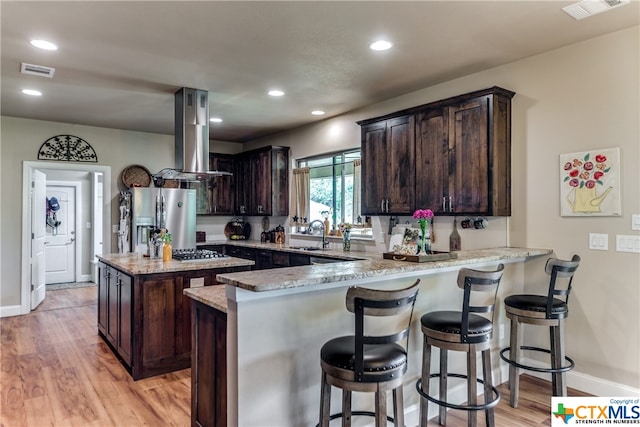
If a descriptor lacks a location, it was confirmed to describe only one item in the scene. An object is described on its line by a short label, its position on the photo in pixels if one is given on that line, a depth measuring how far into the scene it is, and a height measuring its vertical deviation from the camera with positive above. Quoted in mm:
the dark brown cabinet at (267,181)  6238 +581
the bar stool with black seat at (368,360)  1766 -671
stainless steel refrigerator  5730 +38
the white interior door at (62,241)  7699 -477
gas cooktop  3924 -403
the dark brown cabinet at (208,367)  2092 -849
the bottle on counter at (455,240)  3912 -239
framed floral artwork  2922 +256
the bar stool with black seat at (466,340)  2221 -713
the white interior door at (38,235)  5629 -267
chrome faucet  5387 -260
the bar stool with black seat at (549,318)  2684 -712
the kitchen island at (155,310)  3320 -819
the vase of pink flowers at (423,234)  2744 -125
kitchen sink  4507 -515
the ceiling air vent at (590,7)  2496 +1361
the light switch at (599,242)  2973 -197
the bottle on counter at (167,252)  3883 -352
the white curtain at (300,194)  5906 +352
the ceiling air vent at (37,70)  3505 +1346
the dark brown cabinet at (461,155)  3385 +567
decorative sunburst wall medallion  5609 +983
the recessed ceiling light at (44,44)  3003 +1343
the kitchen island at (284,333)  1944 -625
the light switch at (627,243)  2814 -200
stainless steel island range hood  4160 +913
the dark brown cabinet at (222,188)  6953 +518
